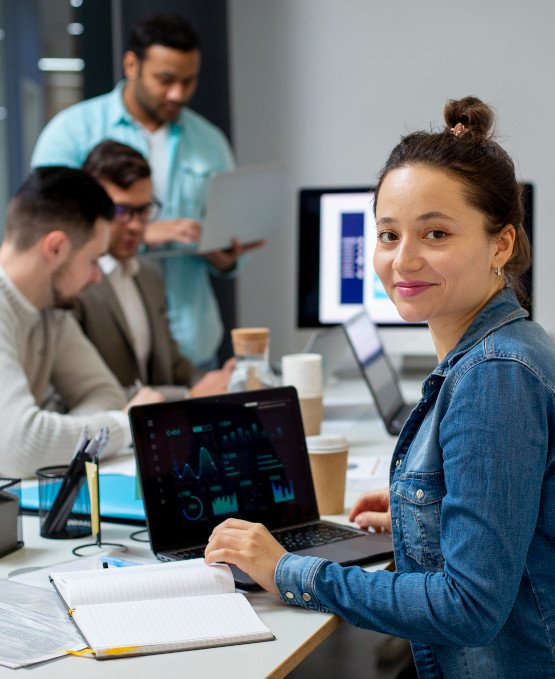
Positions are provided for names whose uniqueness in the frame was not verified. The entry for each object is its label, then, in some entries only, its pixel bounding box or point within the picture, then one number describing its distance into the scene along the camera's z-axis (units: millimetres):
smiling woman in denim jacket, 1067
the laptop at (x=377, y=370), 2389
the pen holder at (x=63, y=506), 1584
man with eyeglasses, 2934
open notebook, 1130
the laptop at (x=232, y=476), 1422
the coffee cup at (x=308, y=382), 2156
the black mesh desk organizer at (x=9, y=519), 1490
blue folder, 1663
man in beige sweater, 2307
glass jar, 2332
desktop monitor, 2916
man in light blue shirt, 3402
